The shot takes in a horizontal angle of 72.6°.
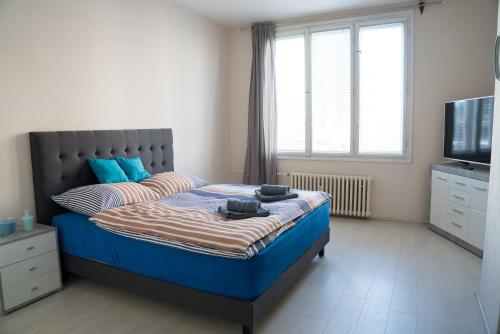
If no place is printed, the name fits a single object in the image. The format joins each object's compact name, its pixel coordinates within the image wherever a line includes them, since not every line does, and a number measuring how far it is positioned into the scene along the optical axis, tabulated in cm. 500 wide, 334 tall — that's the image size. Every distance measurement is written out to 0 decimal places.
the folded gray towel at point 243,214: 240
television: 327
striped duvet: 196
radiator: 444
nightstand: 223
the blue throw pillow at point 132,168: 324
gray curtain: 485
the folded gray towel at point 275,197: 296
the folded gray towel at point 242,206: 245
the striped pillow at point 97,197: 260
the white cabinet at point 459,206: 314
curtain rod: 401
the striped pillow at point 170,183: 319
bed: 192
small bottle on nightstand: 246
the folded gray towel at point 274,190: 305
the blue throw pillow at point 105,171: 298
